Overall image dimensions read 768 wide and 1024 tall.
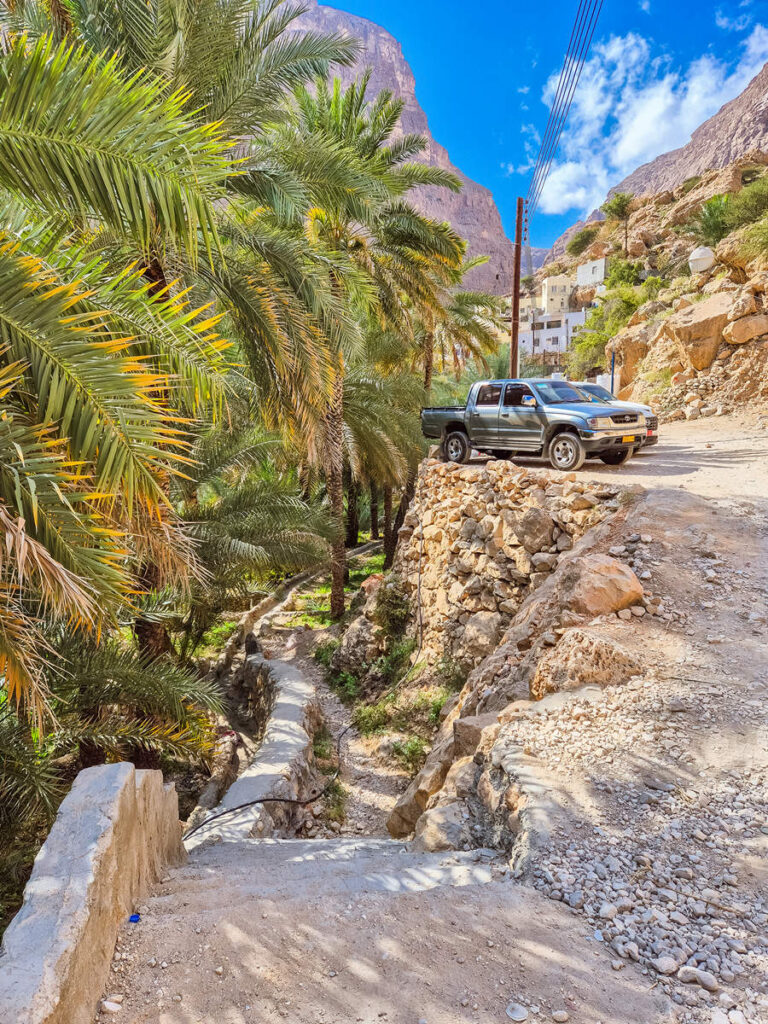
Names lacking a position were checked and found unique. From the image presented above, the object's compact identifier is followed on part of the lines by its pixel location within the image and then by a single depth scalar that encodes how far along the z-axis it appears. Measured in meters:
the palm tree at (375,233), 14.16
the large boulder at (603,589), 6.57
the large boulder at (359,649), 12.81
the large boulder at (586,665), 5.64
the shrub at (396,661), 11.99
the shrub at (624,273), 48.03
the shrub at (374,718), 10.97
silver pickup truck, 10.84
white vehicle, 11.86
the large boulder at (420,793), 6.57
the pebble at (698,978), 2.73
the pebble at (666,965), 2.84
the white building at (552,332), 63.15
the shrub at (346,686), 12.52
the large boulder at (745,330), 17.56
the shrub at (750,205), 25.14
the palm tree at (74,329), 3.33
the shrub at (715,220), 28.08
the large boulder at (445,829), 4.84
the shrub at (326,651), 14.29
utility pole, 19.00
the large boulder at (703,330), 18.56
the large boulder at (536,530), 9.48
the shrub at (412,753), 9.55
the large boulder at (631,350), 24.86
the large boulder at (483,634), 9.81
